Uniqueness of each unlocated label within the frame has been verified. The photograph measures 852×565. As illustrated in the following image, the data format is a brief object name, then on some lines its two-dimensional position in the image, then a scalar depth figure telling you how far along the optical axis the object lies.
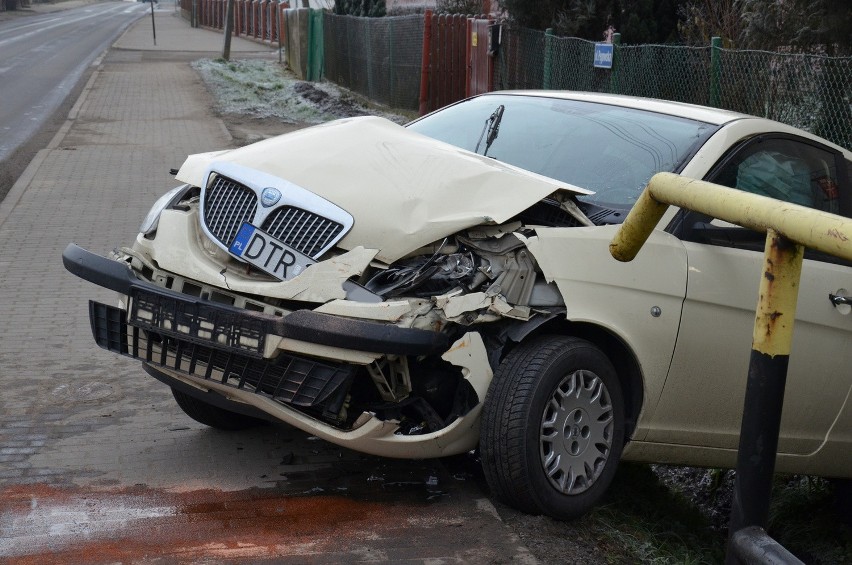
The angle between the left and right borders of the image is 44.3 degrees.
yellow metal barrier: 2.26
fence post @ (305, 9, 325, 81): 25.84
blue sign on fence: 11.51
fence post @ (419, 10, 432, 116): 18.34
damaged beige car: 3.79
